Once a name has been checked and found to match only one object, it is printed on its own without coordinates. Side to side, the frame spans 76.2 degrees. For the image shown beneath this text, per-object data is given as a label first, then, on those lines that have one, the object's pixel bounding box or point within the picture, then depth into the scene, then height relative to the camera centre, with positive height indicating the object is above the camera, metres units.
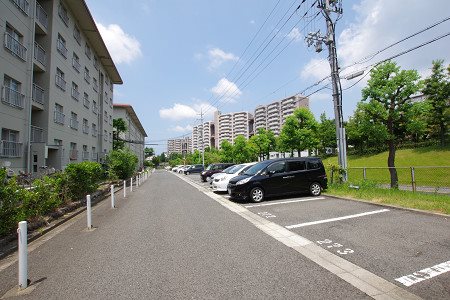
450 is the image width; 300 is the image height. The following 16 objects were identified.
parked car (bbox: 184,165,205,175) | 52.07 -1.03
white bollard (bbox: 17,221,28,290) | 4.05 -1.25
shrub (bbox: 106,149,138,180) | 25.30 +0.28
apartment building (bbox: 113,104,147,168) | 58.06 +11.31
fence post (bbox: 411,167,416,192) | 11.74 -0.92
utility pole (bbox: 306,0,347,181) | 14.94 +4.51
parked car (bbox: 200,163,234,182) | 28.80 -0.64
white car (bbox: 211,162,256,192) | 16.45 -0.86
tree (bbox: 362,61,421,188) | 18.20 +4.30
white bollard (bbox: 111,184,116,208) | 11.77 -1.25
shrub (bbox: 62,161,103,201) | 11.17 -0.49
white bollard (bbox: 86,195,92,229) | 7.84 -1.31
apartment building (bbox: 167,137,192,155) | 167.77 +12.11
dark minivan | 12.09 -0.75
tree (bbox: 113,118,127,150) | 46.28 +6.16
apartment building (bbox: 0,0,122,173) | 14.52 +5.63
